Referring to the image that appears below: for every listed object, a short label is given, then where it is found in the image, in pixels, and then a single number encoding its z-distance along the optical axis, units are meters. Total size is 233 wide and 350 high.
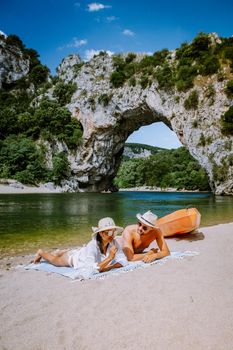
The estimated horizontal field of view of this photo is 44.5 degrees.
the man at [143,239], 5.06
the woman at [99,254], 4.40
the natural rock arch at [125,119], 32.03
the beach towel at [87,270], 4.29
